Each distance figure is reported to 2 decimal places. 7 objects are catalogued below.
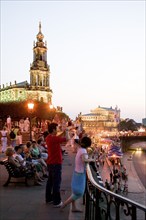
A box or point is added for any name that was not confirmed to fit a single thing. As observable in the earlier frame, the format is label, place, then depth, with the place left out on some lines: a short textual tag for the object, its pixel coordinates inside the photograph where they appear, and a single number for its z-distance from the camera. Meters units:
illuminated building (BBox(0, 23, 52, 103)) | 84.16
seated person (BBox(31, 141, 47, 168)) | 9.50
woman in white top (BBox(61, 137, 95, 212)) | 5.50
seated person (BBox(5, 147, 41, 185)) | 8.06
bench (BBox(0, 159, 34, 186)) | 8.13
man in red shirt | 5.97
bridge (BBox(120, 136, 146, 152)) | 73.30
